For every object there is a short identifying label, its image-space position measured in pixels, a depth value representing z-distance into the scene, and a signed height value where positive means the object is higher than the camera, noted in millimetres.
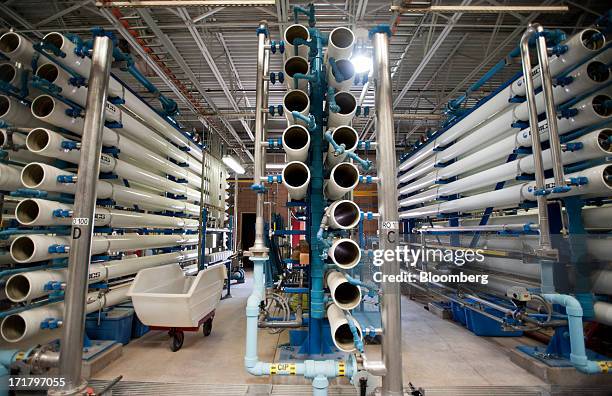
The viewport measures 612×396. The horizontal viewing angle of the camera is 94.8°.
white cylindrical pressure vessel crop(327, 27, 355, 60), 2125 +1409
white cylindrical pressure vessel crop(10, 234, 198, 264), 2205 -172
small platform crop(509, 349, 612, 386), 2279 -1222
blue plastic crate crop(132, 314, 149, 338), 3307 -1189
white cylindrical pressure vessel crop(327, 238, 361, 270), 1875 -173
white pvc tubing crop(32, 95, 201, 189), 2420 +916
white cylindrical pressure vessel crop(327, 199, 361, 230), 1994 +95
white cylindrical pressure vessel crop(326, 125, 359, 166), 2121 +698
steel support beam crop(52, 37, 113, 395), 1881 -3
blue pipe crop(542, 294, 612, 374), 2023 -845
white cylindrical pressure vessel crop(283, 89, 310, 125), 2266 +1026
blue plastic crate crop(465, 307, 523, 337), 3412 -1214
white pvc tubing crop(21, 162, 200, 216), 2271 +366
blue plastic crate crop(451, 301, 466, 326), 3803 -1166
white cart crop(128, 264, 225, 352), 2645 -738
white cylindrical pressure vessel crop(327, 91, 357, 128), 2299 +983
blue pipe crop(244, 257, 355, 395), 1773 -894
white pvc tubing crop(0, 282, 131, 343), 2119 -735
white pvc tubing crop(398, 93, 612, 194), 2186 +853
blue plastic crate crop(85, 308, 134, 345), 2928 -1041
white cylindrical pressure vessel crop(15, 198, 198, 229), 2230 +97
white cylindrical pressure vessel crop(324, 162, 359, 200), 2080 +375
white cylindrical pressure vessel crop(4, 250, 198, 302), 2172 -440
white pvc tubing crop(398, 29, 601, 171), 2203 +1346
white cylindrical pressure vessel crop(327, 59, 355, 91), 2227 +1233
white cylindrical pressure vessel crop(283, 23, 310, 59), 2316 +1576
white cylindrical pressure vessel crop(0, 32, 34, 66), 2268 +1457
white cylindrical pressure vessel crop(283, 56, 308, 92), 2354 +1347
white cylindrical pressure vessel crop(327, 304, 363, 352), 1812 -696
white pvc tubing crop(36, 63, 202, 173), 2479 +1165
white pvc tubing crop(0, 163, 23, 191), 2254 +398
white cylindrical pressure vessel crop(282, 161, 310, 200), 2092 +395
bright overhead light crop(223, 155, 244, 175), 6309 +1500
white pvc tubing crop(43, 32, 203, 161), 2320 +1401
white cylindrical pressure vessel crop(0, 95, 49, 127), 2385 +981
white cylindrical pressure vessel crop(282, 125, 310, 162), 2090 +674
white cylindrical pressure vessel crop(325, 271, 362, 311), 1859 -452
